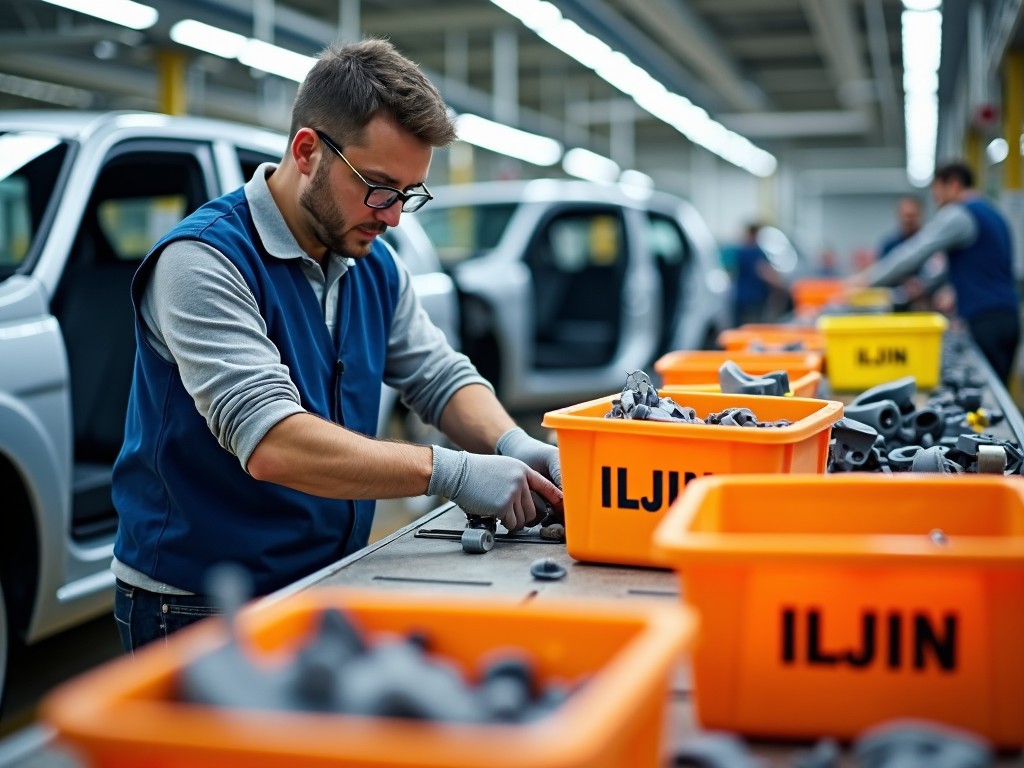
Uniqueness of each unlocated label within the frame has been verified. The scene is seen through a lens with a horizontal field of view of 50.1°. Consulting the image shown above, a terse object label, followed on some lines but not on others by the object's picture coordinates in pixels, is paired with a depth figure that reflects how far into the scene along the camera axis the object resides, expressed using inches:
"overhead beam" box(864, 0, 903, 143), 487.3
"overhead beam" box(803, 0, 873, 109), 433.1
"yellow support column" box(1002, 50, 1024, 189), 319.3
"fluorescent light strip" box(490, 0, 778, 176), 280.2
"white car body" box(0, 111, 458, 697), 111.0
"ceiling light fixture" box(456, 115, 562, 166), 426.9
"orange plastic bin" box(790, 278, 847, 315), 253.0
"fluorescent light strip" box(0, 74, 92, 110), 503.6
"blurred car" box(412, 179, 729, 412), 268.8
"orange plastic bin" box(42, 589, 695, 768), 26.5
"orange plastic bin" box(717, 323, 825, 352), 139.4
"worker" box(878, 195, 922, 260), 333.7
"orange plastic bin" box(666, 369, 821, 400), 88.9
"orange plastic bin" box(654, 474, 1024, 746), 39.5
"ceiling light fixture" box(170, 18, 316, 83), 243.8
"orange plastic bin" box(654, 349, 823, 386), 106.7
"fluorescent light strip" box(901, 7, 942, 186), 358.6
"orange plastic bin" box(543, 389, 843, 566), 60.3
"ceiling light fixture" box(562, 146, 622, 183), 614.9
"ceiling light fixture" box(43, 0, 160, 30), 204.0
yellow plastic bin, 131.6
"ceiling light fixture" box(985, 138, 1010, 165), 344.6
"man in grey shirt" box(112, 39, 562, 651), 69.1
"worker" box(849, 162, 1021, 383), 222.2
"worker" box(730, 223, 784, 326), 471.5
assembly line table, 58.2
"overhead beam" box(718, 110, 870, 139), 805.9
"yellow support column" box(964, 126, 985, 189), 463.8
